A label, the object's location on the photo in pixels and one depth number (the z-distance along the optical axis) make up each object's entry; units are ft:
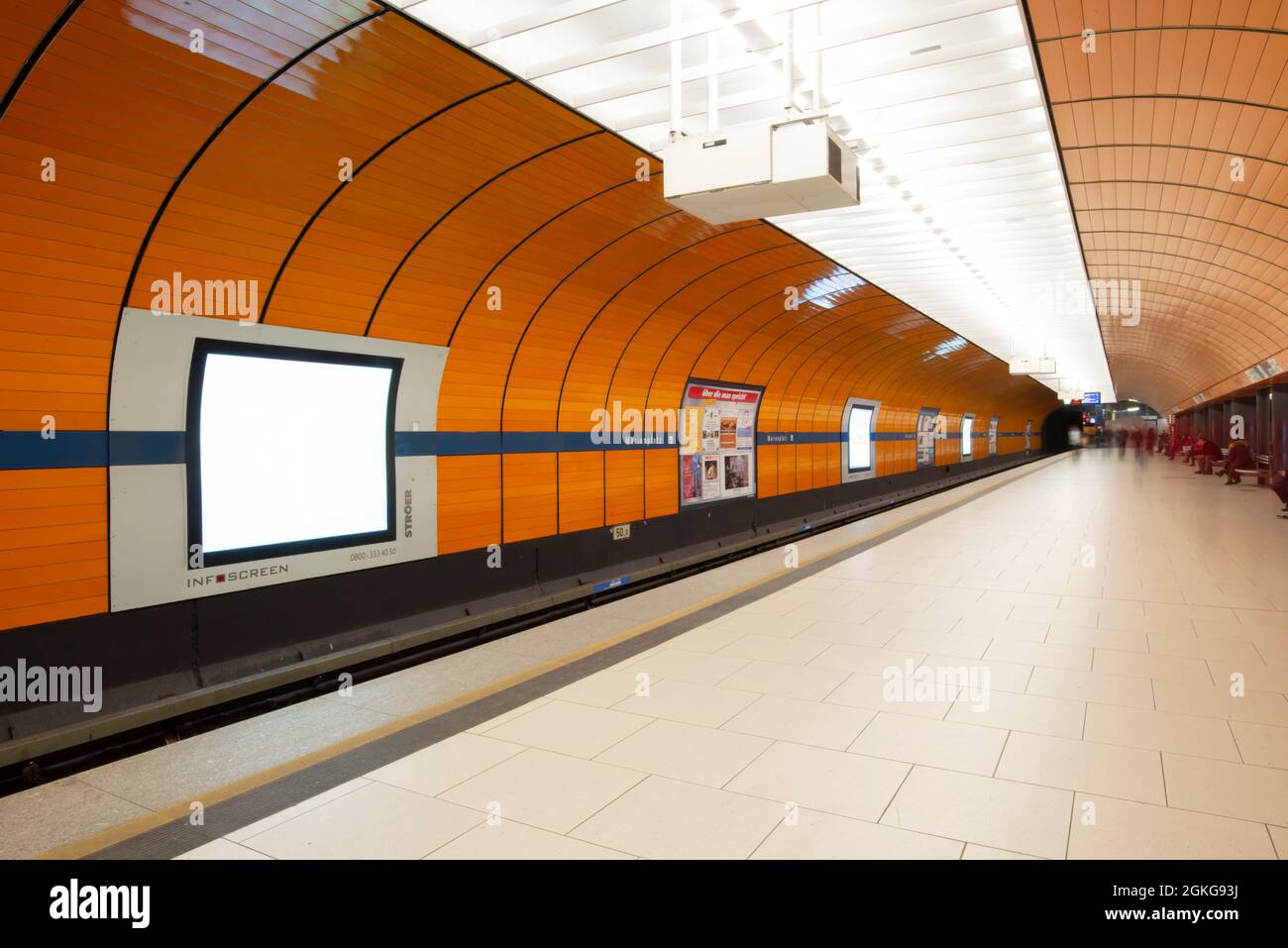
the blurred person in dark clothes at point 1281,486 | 44.52
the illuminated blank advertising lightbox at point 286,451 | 18.45
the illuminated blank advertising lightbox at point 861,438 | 63.10
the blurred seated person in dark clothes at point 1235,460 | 68.74
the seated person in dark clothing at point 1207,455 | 85.91
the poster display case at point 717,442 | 40.06
